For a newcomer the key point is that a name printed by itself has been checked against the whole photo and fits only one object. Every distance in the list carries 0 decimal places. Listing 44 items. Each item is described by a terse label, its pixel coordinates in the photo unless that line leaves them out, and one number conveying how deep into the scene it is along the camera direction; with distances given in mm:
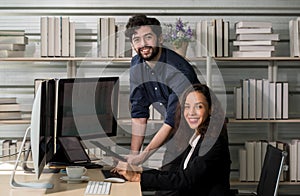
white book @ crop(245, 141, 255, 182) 4359
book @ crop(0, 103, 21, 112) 4258
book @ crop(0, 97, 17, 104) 4258
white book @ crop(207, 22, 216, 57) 4285
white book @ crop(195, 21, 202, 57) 4332
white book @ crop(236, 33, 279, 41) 4258
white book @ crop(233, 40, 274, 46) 4258
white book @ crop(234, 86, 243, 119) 4324
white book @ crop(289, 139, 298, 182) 4328
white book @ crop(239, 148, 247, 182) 4371
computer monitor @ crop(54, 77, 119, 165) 3297
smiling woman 2842
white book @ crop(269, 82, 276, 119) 4336
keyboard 2557
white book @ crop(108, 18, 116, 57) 4277
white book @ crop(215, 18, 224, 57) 4293
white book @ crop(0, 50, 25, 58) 4254
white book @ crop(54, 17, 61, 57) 4250
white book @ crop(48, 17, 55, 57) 4242
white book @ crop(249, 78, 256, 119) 4320
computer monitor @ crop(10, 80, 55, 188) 2400
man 3580
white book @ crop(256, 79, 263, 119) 4332
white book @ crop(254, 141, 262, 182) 4363
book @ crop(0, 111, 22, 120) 4254
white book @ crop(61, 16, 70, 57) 4254
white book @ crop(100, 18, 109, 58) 4281
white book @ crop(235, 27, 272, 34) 4254
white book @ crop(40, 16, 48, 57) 4238
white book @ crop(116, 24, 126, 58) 4281
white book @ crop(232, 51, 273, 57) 4270
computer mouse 2825
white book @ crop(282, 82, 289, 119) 4336
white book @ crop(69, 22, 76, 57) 4268
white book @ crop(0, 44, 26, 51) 4246
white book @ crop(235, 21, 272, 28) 4262
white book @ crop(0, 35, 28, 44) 4249
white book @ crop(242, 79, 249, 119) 4320
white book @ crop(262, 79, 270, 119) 4336
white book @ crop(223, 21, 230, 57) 4289
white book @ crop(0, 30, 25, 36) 4262
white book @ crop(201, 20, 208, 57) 4305
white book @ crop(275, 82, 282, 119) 4336
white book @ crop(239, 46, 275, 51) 4270
